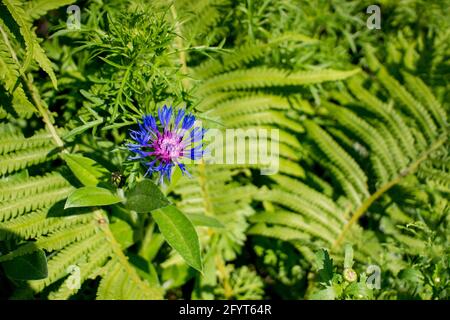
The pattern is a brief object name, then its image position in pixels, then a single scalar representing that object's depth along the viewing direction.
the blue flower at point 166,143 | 0.76
